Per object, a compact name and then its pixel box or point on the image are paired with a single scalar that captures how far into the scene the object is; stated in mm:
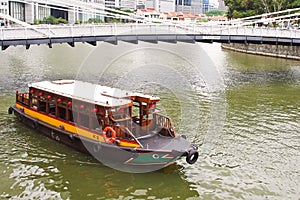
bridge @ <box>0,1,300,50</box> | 23556
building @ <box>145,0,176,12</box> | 194750
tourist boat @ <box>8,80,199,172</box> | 13430
